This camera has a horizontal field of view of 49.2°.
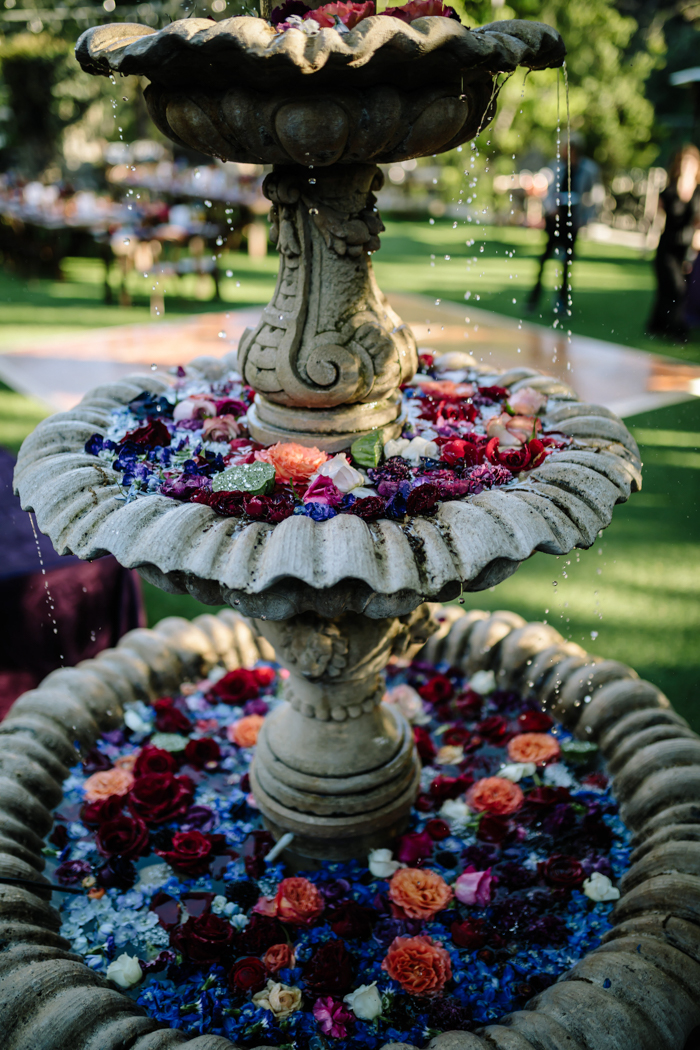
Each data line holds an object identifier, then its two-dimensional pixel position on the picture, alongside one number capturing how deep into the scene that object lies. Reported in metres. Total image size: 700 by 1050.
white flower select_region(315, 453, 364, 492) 1.66
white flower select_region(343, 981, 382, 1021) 1.83
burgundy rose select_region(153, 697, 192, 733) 2.75
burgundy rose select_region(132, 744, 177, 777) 2.49
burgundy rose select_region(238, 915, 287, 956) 2.00
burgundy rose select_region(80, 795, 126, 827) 2.31
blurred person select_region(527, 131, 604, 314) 8.80
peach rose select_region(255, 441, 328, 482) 1.71
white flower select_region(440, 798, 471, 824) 2.46
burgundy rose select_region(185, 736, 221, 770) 2.65
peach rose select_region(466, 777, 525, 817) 2.42
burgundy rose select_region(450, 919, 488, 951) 2.00
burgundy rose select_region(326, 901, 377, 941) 2.04
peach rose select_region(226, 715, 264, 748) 2.77
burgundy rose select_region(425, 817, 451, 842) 2.37
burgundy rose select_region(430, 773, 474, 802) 2.53
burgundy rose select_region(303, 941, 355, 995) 1.87
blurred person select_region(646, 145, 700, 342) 7.96
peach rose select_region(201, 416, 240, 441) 2.04
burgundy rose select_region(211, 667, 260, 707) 2.93
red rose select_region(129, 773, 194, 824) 2.37
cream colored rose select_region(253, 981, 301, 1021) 1.82
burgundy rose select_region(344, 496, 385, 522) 1.57
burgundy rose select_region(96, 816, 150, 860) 2.21
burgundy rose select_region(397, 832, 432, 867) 2.28
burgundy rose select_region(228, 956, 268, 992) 1.88
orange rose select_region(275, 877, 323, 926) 2.07
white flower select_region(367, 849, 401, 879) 2.24
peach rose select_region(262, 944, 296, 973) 1.94
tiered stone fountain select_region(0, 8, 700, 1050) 1.42
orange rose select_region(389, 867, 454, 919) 2.07
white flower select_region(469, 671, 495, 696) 2.95
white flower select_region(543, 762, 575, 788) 2.53
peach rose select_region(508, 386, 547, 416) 2.18
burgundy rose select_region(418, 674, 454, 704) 2.94
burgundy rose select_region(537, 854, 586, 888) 2.13
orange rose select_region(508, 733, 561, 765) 2.59
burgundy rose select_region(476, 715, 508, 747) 2.72
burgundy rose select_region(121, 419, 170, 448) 1.94
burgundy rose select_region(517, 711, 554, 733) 2.71
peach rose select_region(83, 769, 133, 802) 2.41
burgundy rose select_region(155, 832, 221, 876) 2.19
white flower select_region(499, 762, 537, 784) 2.53
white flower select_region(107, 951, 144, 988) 1.89
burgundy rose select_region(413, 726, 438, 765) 2.71
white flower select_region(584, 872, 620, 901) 2.08
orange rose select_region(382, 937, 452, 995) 1.86
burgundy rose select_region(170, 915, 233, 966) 1.94
